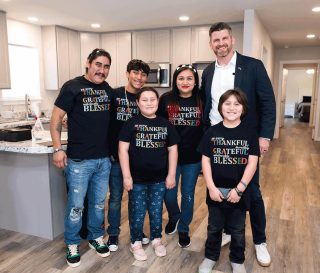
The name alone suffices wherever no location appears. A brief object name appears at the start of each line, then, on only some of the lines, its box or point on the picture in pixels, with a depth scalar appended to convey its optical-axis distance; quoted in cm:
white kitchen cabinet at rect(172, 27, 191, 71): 521
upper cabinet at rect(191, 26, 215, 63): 507
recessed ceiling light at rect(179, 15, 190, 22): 455
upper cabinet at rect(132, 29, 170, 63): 536
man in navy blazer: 199
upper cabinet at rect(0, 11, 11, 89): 420
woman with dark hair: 211
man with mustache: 197
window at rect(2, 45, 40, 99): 483
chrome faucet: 468
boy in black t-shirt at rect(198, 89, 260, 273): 183
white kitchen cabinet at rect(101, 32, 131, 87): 563
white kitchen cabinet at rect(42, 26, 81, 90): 514
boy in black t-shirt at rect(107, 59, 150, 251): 209
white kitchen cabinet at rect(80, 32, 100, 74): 565
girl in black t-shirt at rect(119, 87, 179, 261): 200
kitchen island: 235
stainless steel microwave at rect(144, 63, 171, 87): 529
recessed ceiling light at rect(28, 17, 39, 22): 461
